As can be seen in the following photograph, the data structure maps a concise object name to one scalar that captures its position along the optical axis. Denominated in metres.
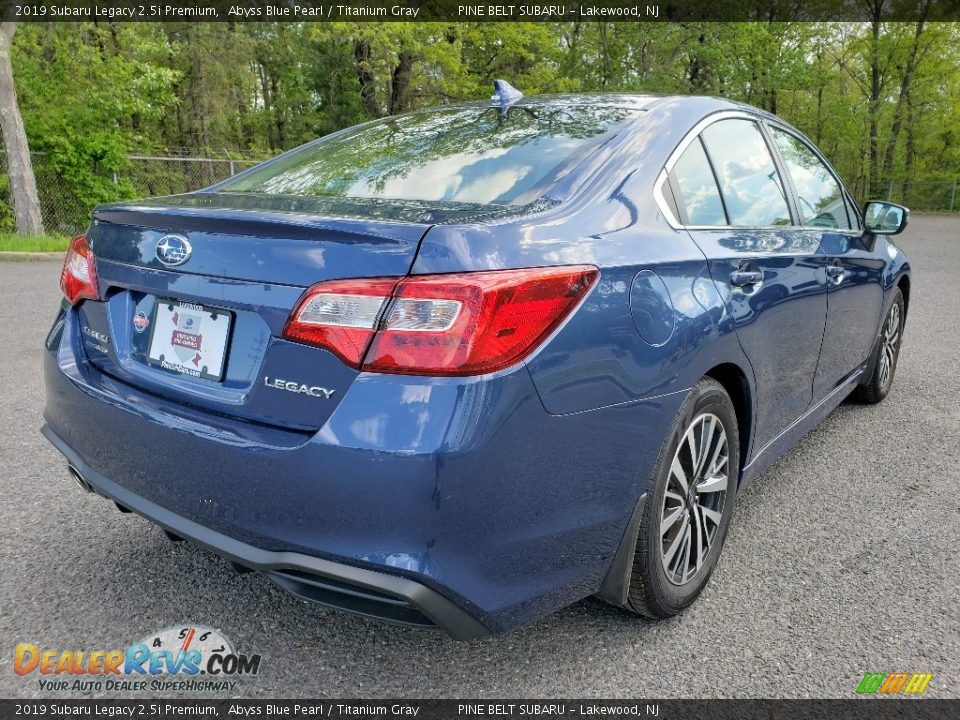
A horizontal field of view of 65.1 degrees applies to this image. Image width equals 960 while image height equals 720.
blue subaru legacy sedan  1.59
